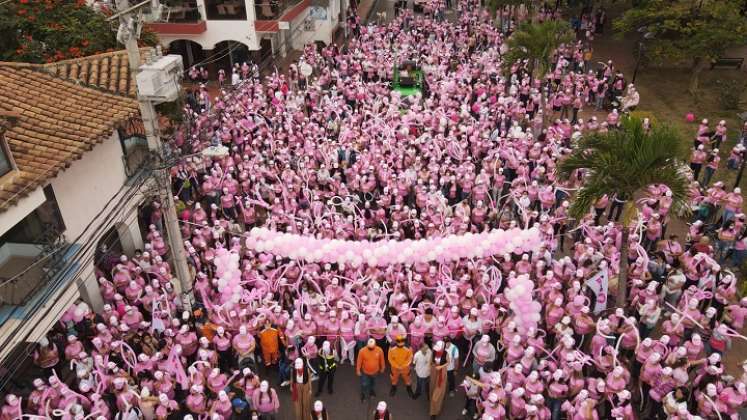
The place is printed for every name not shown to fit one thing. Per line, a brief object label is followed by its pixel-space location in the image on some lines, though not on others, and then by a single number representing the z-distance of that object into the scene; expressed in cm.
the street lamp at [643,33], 2489
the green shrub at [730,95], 2453
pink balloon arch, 1274
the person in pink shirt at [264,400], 1006
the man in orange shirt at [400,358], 1088
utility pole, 1037
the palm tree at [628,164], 1103
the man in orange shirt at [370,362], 1075
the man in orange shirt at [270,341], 1138
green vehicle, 2527
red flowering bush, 1595
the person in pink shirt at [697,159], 1720
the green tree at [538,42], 2120
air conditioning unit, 1059
